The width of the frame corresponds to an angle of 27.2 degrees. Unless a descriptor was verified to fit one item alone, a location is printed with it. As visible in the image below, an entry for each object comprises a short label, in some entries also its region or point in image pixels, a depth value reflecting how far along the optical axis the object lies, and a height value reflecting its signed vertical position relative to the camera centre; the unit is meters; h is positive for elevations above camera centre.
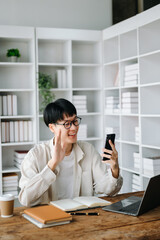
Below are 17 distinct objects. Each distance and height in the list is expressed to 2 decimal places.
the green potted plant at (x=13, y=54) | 4.27 +0.72
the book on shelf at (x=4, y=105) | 4.22 +0.06
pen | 1.83 -0.58
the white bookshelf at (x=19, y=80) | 4.23 +0.40
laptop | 1.81 -0.57
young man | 2.07 -0.41
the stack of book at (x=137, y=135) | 4.07 -0.34
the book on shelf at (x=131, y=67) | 4.03 +0.52
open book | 1.91 -0.57
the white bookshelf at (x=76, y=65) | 4.46 +0.61
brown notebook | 1.66 -0.55
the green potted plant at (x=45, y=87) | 4.30 +0.29
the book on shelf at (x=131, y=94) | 4.09 +0.17
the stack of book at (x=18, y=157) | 4.21 -0.61
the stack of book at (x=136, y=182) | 4.06 -0.93
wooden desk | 1.53 -0.59
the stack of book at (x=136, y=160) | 4.09 -0.65
